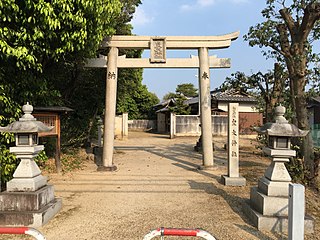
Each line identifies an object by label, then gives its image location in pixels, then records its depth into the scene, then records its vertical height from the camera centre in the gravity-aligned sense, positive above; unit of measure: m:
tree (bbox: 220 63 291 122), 10.87 +1.66
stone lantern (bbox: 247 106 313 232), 4.40 -1.12
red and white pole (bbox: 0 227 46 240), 2.60 -1.11
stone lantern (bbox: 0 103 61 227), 4.56 -1.24
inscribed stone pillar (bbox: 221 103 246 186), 7.44 -0.67
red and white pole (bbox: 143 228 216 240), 2.67 -1.14
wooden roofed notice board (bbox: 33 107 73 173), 8.11 +0.16
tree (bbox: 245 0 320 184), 7.06 +2.42
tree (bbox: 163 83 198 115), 27.34 +1.74
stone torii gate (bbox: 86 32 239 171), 9.49 +2.32
